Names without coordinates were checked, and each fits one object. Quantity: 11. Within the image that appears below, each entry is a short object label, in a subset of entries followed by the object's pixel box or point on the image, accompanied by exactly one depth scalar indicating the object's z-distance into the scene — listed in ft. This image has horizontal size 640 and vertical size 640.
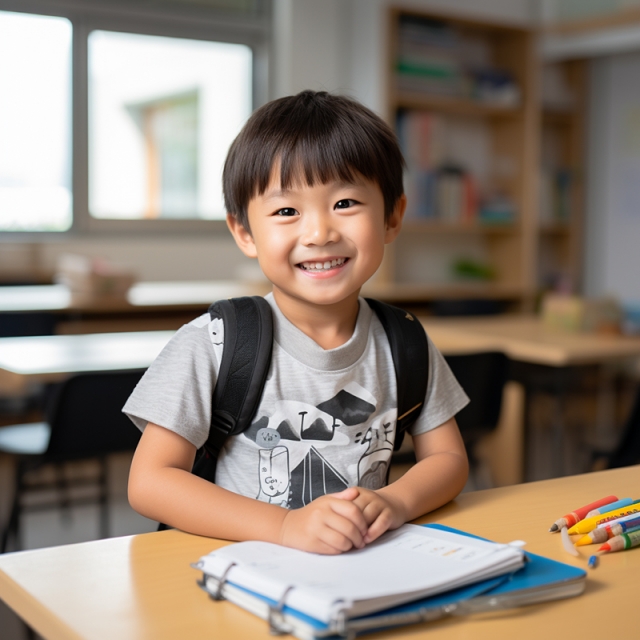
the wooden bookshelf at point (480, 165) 17.16
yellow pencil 2.93
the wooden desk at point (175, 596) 2.16
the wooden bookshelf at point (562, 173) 19.48
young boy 3.26
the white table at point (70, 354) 6.97
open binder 2.10
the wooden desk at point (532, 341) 8.85
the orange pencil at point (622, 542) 2.81
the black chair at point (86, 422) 6.61
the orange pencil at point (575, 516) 2.99
